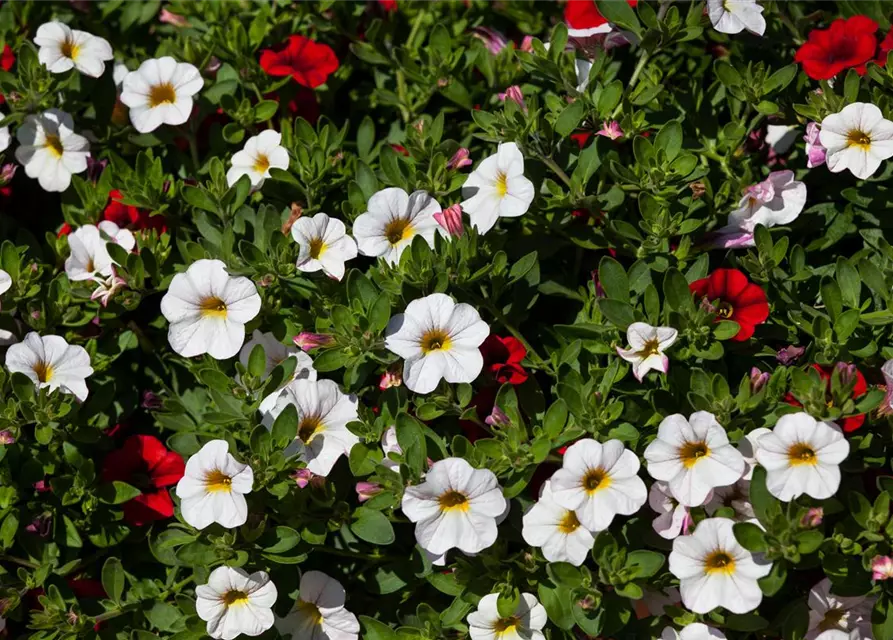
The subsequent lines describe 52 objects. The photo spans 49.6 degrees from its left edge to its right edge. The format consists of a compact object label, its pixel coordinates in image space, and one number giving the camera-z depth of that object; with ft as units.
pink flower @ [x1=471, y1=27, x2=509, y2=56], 8.85
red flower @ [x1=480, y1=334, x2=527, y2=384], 7.11
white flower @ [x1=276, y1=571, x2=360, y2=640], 6.93
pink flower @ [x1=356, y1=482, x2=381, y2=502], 6.76
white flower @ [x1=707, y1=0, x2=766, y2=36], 7.39
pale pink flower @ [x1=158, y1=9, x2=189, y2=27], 9.38
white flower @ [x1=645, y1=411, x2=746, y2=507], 6.07
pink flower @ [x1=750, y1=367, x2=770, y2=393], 6.48
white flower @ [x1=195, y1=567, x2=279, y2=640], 6.64
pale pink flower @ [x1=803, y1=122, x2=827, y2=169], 7.30
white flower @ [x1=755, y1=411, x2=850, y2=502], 5.86
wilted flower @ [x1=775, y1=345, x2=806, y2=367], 6.88
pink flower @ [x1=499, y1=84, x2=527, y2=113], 7.57
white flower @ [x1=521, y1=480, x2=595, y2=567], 6.34
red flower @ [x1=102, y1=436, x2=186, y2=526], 7.50
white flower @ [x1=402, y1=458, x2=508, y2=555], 6.31
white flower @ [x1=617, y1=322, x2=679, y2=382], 6.46
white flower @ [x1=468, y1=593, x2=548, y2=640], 6.57
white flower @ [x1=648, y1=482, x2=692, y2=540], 6.48
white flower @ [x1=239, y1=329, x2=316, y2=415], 7.08
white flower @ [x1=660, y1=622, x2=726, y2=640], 6.31
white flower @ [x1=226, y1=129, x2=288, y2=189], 8.05
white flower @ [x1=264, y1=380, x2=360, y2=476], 6.92
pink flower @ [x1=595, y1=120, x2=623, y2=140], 7.41
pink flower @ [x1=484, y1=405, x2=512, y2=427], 6.71
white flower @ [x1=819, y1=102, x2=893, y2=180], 6.93
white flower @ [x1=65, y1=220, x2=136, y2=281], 7.99
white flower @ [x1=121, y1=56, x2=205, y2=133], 8.30
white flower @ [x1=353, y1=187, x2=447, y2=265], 7.17
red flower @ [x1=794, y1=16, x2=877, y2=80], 7.47
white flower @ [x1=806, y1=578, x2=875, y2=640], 6.52
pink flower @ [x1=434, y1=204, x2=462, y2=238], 7.04
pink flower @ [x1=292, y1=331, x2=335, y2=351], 6.92
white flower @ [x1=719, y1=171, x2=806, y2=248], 7.34
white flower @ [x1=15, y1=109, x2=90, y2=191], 8.52
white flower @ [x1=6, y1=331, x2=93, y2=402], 7.36
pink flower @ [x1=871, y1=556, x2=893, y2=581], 6.01
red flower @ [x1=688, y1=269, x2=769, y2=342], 6.78
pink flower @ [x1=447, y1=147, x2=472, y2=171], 7.64
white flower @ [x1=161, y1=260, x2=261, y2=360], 7.02
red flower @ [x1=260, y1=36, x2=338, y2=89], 8.54
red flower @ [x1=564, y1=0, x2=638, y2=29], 8.00
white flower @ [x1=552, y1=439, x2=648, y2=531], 6.17
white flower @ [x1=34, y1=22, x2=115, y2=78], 8.43
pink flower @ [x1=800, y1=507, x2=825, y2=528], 5.95
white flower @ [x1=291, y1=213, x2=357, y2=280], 7.13
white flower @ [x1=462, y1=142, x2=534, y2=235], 7.10
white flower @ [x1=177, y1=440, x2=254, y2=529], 6.55
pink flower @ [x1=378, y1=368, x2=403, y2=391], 6.95
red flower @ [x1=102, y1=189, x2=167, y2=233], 8.34
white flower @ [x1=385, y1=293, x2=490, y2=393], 6.60
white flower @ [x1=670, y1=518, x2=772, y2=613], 6.05
